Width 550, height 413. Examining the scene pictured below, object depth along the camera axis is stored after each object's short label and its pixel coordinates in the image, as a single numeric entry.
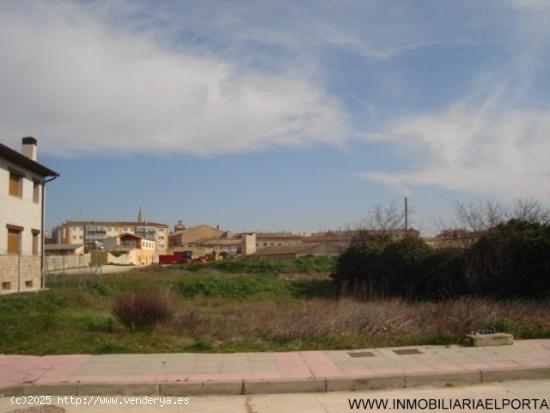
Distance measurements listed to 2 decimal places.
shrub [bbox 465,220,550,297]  17.80
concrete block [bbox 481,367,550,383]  8.06
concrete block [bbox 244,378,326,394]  7.72
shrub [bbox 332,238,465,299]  22.00
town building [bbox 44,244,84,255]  84.81
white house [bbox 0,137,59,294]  28.03
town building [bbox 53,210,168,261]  129.62
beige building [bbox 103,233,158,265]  84.56
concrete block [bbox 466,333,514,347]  9.95
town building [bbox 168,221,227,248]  145.00
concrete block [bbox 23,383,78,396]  7.60
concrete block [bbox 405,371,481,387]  7.87
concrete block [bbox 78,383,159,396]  7.62
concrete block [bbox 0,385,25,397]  7.58
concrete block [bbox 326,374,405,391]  7.79
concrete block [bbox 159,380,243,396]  7.67
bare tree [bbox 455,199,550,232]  20.12
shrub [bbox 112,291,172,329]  12.01
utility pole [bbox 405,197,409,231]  42.77
